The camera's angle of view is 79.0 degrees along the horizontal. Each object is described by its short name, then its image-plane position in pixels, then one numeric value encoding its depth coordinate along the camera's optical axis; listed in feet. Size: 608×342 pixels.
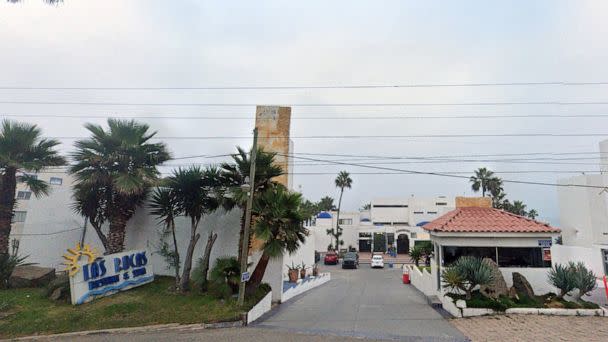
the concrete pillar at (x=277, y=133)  55.52
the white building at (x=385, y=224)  195.83
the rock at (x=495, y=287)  43.88
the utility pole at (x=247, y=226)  41.15
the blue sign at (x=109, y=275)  42.03
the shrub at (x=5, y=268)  47.60
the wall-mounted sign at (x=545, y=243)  46.26
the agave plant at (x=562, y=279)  42.16
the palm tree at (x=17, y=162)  50.11
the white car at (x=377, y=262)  137.08
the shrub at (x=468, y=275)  41.93
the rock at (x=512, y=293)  43.60
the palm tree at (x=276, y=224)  42.39
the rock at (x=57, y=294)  43.24
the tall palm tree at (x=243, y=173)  47.57
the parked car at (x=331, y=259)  156.66
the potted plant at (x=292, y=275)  73.12
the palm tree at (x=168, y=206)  47.16
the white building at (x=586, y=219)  78.39
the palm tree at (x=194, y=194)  46.75
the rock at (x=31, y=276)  48.60
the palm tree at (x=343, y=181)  221.25
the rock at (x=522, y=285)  44.27
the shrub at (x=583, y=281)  41.96
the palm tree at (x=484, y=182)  183.02
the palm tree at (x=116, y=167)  49.29
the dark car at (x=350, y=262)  137.08
